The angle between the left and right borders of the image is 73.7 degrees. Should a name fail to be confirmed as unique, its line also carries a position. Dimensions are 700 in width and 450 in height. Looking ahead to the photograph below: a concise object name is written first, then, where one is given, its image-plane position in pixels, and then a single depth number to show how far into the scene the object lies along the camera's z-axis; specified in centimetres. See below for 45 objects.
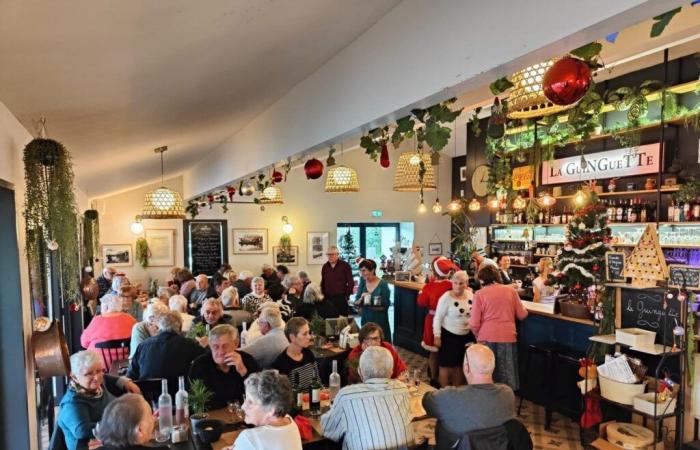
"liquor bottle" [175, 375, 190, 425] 292
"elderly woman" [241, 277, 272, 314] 588
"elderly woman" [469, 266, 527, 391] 477
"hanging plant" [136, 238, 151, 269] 1065
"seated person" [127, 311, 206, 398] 372
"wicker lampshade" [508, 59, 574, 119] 232
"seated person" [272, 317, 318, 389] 346
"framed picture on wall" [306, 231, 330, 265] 1196
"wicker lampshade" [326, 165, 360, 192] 546
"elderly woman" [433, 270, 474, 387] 509
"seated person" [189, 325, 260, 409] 334
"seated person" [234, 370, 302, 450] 226
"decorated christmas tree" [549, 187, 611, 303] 465
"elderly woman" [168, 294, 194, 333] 516
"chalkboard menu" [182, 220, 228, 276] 1109
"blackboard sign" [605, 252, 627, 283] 409
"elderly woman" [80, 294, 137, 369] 468
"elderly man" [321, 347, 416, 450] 265
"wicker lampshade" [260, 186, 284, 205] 730
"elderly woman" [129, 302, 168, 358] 446
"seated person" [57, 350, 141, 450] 280
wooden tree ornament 354
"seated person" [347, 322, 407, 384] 378
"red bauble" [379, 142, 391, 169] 358
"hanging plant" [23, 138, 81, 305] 262
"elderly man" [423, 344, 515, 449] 266
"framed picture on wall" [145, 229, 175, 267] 1089
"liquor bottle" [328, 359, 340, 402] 348
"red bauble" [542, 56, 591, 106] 188
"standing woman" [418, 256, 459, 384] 560
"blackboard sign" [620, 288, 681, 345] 369
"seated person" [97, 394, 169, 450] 231
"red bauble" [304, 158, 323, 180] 423
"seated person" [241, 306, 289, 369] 406
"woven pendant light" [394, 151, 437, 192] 595
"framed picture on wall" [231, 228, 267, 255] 1142
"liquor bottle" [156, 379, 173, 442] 283
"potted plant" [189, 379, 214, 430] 298
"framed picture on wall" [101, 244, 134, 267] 1055
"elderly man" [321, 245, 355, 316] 765
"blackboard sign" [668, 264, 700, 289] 338
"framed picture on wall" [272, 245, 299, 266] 1168
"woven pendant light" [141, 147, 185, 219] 531
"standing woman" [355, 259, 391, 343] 623
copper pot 296
